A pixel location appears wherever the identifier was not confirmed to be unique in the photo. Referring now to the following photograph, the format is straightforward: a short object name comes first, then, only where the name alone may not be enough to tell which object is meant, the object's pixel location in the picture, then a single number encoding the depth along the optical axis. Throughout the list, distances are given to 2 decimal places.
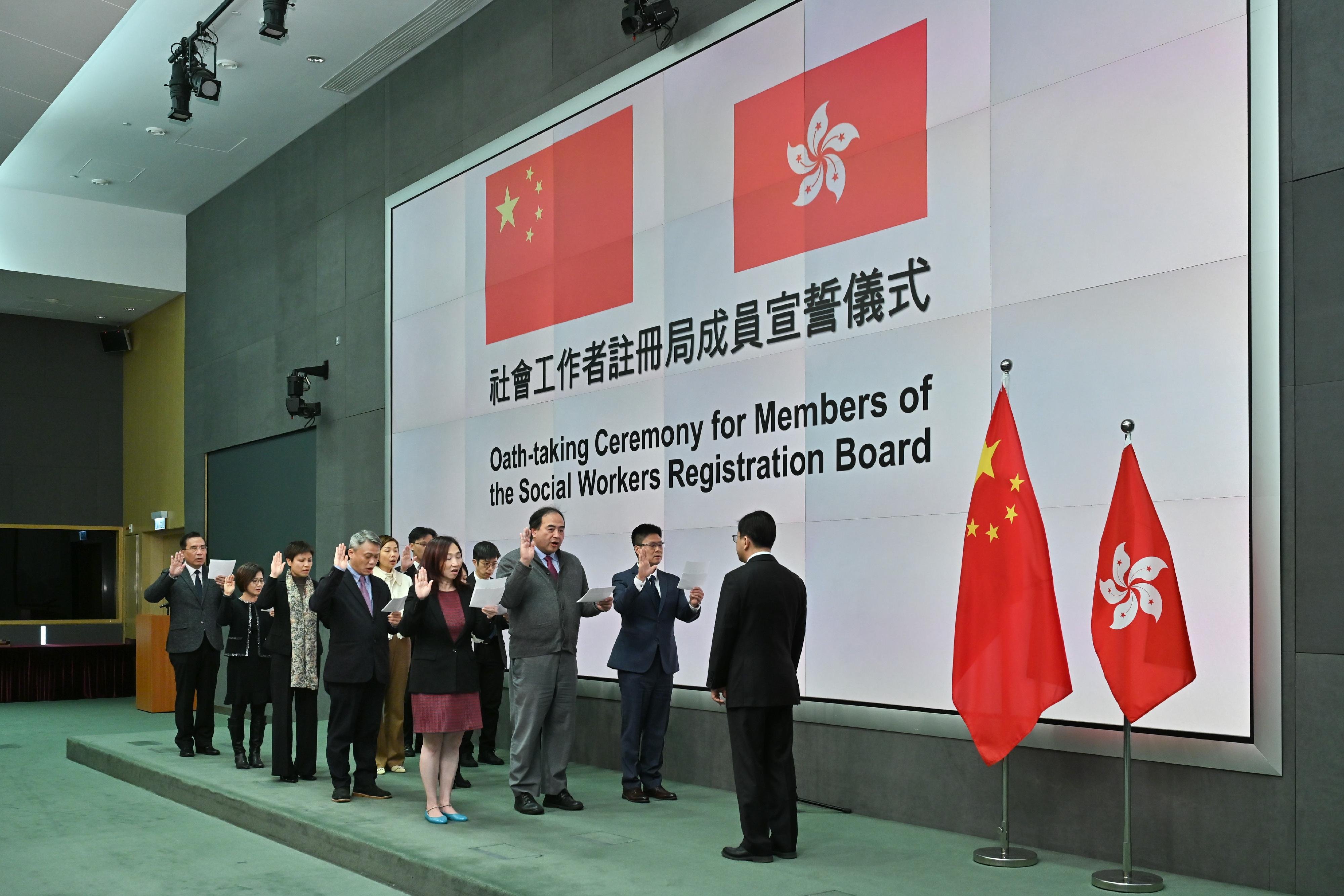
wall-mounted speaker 16.31
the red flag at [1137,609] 4.44
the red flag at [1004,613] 4.77
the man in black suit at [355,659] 6.30
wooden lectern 12.93
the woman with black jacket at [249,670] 7.75
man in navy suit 6.36
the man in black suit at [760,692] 4.95
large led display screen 4.88
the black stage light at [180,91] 9.90
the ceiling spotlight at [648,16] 7.46
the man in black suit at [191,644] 8.52
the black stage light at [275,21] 8.52
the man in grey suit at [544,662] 6.02
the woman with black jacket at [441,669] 5.58
